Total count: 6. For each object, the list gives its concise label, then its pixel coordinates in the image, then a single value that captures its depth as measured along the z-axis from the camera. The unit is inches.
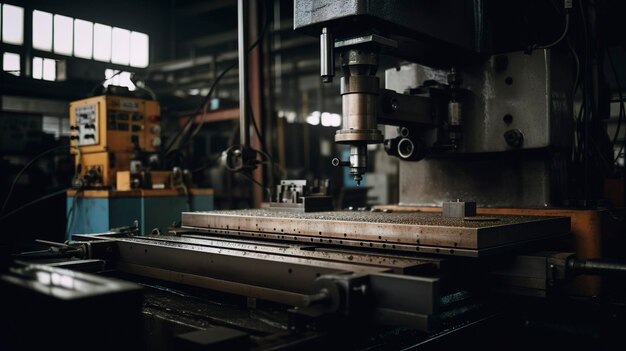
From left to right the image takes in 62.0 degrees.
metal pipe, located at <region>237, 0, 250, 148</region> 61.0
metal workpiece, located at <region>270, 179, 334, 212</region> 60.7
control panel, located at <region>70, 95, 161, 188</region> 131.4
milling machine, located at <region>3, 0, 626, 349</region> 32.4
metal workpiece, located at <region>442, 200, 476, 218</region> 48.1
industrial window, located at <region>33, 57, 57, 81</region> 237.3
